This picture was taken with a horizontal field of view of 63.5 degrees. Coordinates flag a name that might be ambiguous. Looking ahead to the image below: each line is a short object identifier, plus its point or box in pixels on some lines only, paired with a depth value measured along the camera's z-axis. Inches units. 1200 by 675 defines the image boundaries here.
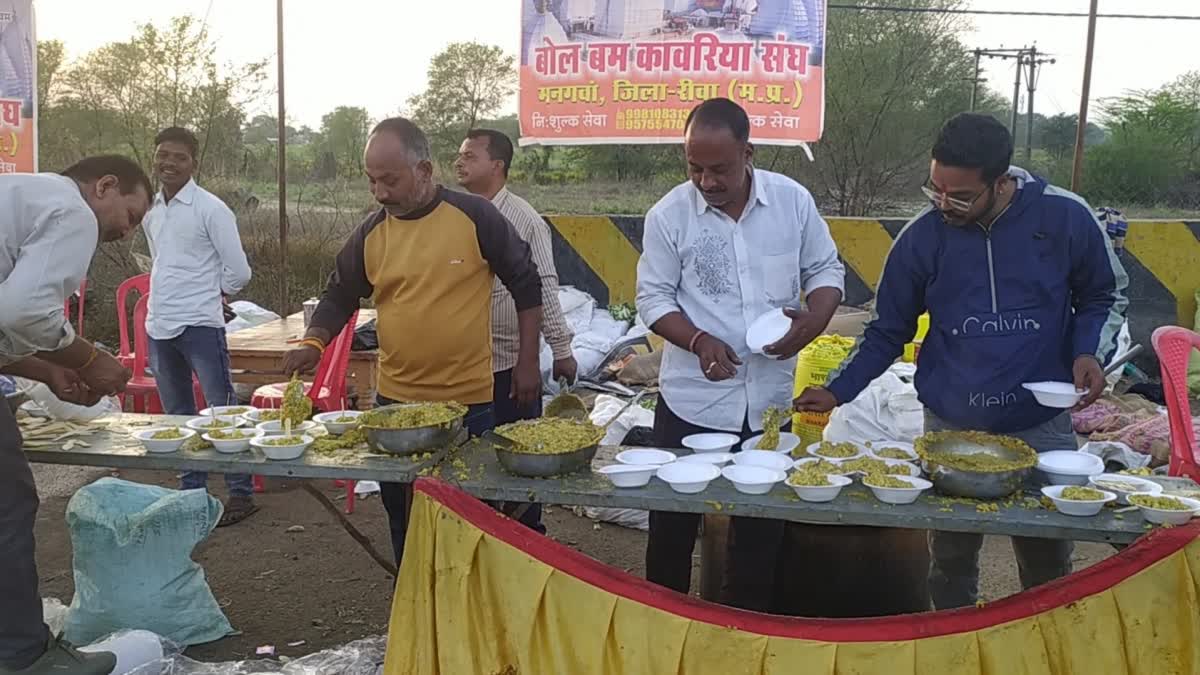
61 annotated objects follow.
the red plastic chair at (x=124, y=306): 225.8
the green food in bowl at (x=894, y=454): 110.4
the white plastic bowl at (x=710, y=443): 114.0
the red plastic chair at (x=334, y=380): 195.0
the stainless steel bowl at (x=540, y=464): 102.0
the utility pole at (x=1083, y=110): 228.5
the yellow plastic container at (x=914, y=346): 214.7
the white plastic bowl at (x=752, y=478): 98.3
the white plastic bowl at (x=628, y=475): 99.7
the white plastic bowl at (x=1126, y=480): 96.9
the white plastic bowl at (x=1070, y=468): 100.5
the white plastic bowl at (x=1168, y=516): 90.3
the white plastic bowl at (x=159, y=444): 112.7
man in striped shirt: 152.6
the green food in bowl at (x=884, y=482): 96.1
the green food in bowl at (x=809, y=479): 95.9
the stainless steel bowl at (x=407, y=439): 108.7
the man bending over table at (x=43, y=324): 103.4
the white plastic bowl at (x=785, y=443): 114.8
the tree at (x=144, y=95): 426.3
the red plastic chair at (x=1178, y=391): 143.9
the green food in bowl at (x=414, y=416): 109.8
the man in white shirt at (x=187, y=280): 183.9
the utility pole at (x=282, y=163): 238.2
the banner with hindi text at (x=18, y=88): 292.2
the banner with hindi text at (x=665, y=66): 251.6
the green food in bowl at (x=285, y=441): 111.2
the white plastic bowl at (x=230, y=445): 111.7
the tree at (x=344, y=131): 604.7
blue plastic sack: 137.3
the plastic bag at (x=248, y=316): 285.9
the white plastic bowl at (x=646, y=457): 107.0
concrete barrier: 261.9
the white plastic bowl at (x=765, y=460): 106.4
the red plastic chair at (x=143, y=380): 215.6
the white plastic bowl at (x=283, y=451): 108.7
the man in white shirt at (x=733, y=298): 121.2
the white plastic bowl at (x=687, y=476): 99.0
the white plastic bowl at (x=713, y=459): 107.6
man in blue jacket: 104.6
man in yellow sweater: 125.7
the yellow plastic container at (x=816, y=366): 198.2
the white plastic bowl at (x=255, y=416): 125.6
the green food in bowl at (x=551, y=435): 103.0
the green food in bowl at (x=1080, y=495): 92.2
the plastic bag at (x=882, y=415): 193.8
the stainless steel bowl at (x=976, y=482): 95.0
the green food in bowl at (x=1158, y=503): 91.7
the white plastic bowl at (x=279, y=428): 118.5
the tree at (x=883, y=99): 475.5
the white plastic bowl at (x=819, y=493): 95.0
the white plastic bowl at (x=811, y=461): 103.7
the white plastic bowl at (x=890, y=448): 111.1
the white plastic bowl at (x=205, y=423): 121.2
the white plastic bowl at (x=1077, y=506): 91.4
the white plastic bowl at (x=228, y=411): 130.2
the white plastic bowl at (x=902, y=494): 94.4
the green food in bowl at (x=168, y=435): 114.3
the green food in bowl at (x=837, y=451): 110.7
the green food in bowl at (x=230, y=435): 113.6
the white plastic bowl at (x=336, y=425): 120.3
